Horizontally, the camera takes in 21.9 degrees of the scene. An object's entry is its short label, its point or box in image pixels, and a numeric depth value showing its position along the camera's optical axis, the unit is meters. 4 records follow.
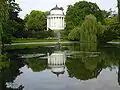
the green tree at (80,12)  72.56
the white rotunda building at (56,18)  121.00
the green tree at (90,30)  51.91
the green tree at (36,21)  101.21
